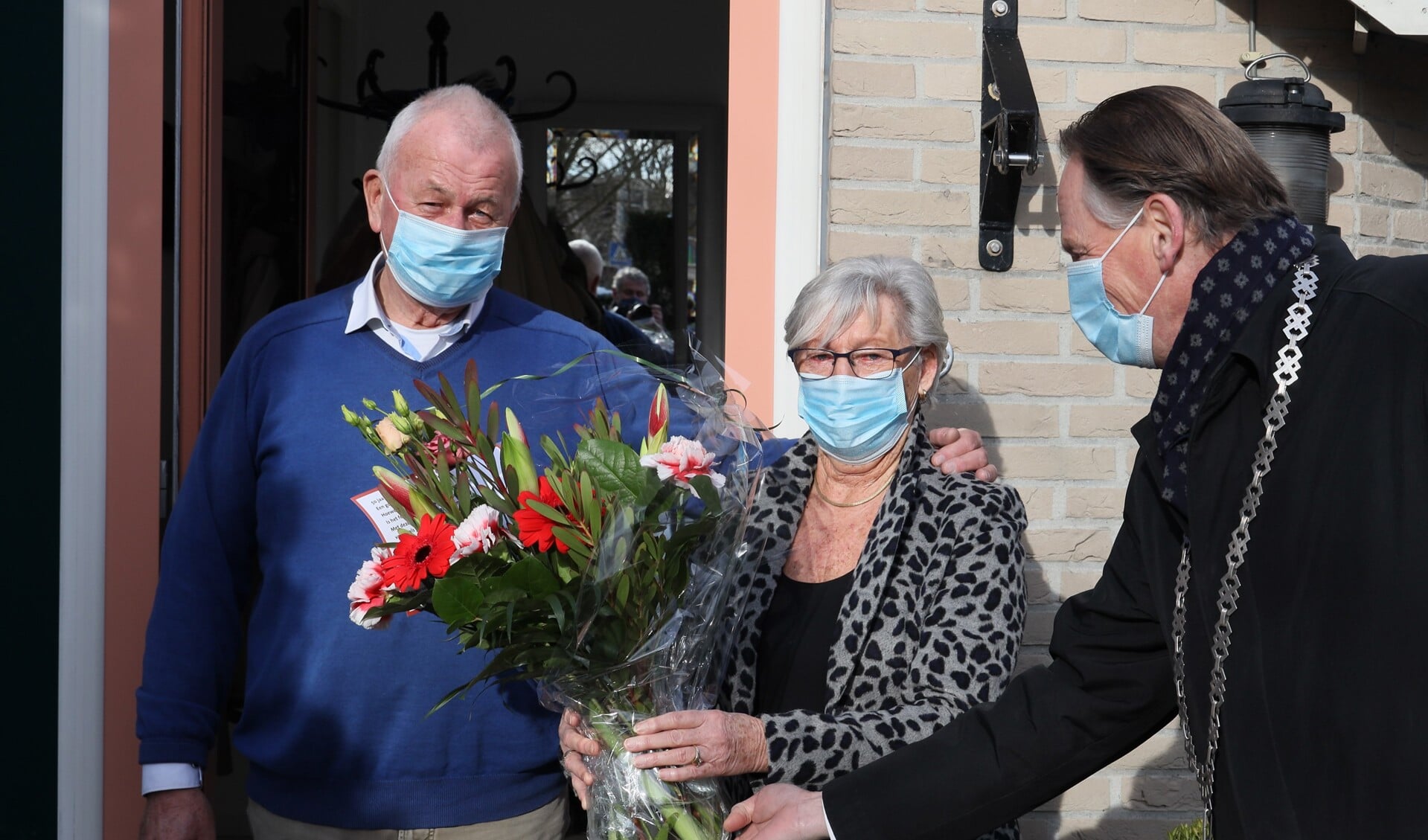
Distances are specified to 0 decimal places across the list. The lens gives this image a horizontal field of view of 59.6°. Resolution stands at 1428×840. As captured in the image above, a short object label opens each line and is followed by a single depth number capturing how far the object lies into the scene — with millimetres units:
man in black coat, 1327
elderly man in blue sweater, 2242
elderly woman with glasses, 1905
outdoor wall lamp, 2668
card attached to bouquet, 2154
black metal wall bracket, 2727
